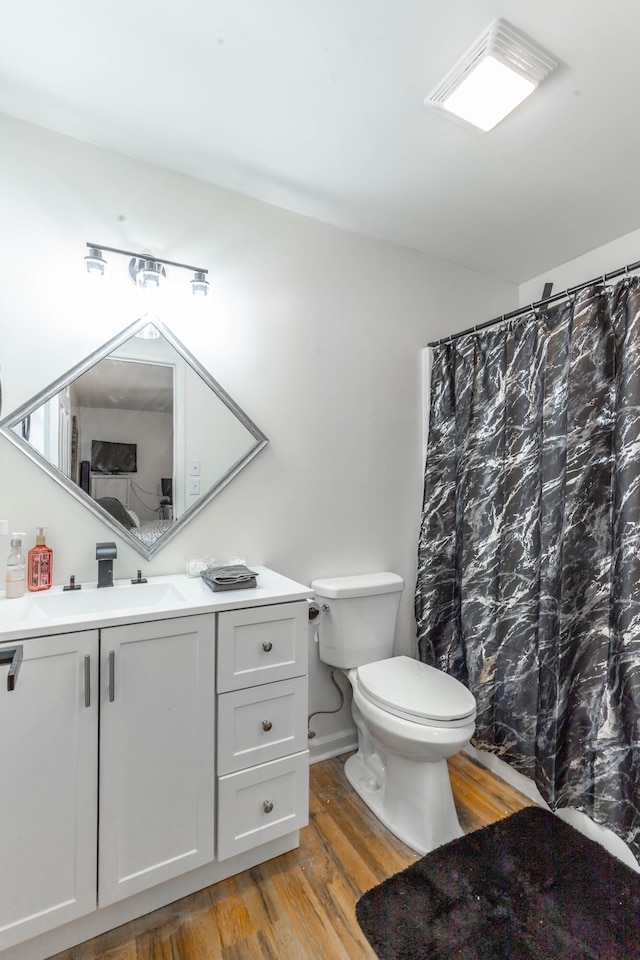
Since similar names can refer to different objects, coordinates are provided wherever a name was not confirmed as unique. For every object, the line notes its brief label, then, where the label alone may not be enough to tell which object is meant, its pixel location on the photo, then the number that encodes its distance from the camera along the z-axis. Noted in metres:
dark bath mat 1.20
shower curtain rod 1.50
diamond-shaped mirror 1.51
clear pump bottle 1.37
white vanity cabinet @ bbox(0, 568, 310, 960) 1.09
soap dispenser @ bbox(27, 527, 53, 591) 1.42
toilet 1.50
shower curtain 1.48
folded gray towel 1.45
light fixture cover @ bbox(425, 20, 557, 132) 1.19
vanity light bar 1.49
